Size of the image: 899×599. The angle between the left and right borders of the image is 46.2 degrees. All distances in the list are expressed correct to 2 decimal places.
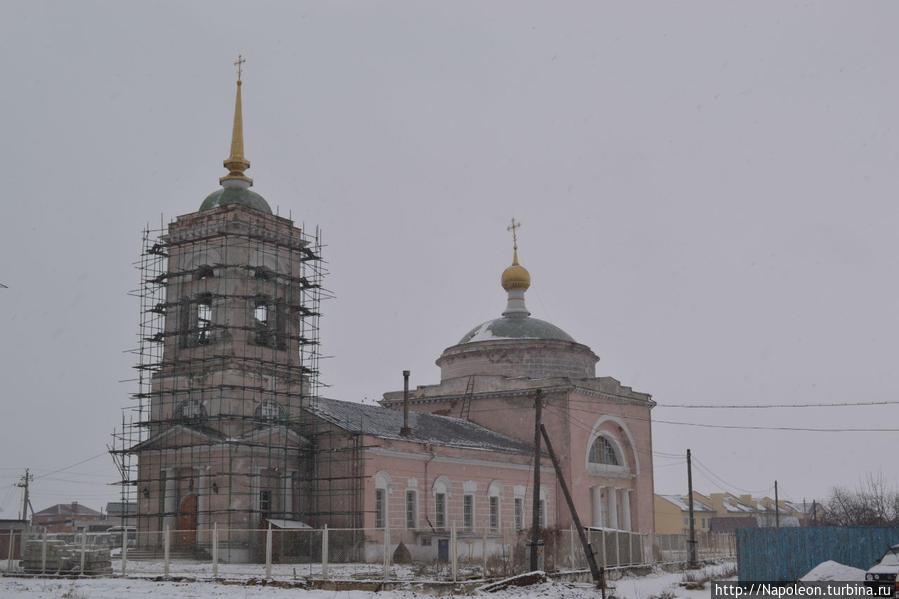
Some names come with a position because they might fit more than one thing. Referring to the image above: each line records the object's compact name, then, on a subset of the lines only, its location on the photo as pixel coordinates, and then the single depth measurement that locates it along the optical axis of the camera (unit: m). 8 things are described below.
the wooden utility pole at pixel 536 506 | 27.34
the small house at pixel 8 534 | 44.19
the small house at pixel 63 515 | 85.69
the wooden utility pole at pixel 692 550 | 37.73
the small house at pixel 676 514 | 88.88
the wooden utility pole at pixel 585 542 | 25.72
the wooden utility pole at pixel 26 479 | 64.32
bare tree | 54.97
